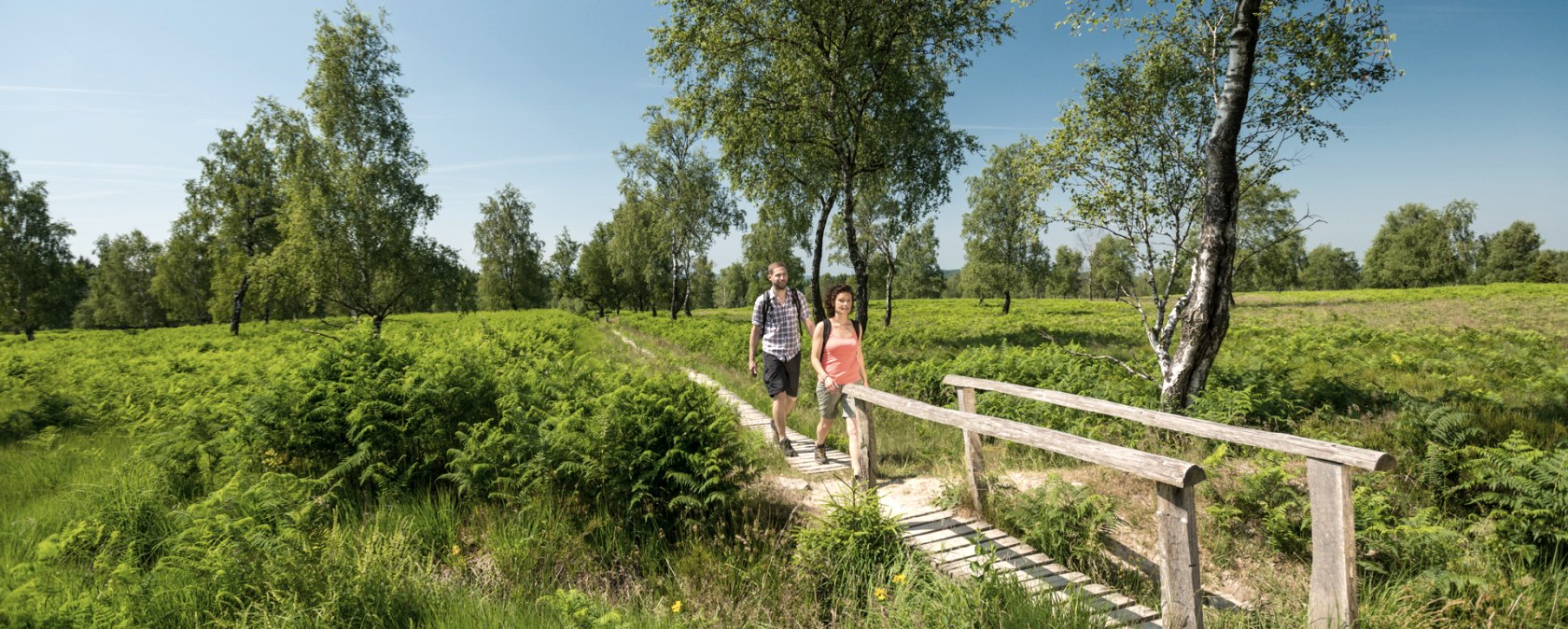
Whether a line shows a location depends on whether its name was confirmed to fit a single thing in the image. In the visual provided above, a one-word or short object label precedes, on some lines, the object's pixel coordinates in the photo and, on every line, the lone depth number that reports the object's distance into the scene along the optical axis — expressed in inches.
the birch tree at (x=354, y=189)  849.5
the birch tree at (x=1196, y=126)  279.4
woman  233.3
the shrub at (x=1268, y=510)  168.9
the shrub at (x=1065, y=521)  170.4
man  268.8
